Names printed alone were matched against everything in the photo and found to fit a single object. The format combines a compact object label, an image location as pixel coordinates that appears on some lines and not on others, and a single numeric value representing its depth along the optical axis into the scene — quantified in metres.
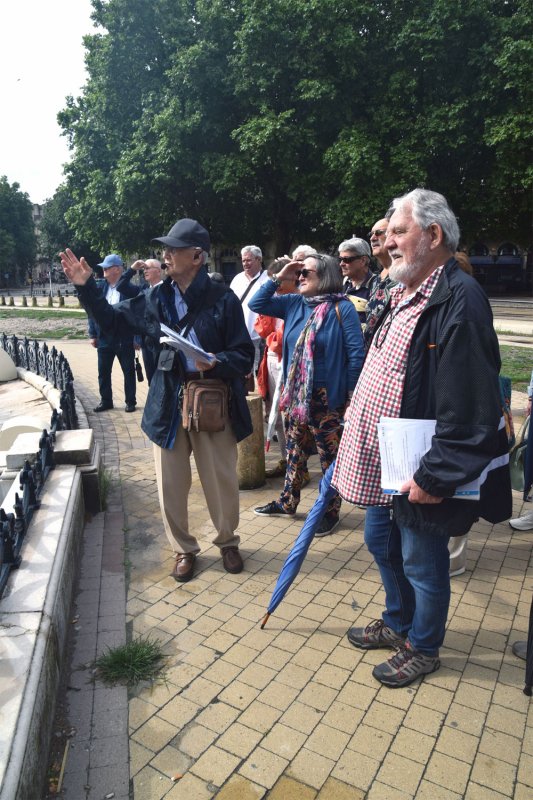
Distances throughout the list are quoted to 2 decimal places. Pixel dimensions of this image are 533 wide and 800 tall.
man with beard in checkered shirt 2.18
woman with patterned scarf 3.96
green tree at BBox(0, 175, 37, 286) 73.06
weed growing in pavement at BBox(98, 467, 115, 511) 4.89
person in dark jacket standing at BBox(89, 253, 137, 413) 7.59
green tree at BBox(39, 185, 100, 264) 54.66
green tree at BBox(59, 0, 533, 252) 20.22
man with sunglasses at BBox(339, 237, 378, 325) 4.87
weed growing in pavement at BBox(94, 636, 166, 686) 2.87
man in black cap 3.52
